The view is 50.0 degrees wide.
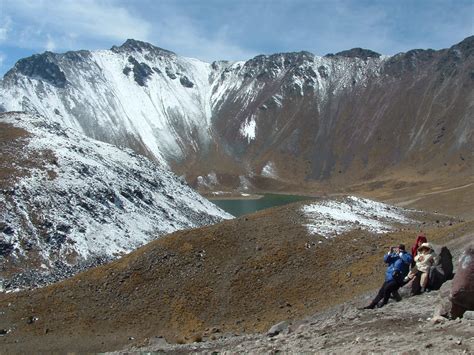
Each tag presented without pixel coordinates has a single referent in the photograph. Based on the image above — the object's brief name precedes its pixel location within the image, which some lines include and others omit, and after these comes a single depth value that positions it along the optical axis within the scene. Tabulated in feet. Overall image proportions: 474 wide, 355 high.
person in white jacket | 58.90
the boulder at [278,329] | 65.46
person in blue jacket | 60.64
